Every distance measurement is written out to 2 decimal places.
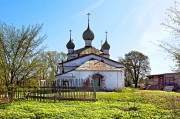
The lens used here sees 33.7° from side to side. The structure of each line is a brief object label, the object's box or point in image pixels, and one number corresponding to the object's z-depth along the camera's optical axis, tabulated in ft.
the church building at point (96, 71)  113.91
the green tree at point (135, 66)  204.03
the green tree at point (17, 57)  58.85
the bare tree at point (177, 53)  20.11
